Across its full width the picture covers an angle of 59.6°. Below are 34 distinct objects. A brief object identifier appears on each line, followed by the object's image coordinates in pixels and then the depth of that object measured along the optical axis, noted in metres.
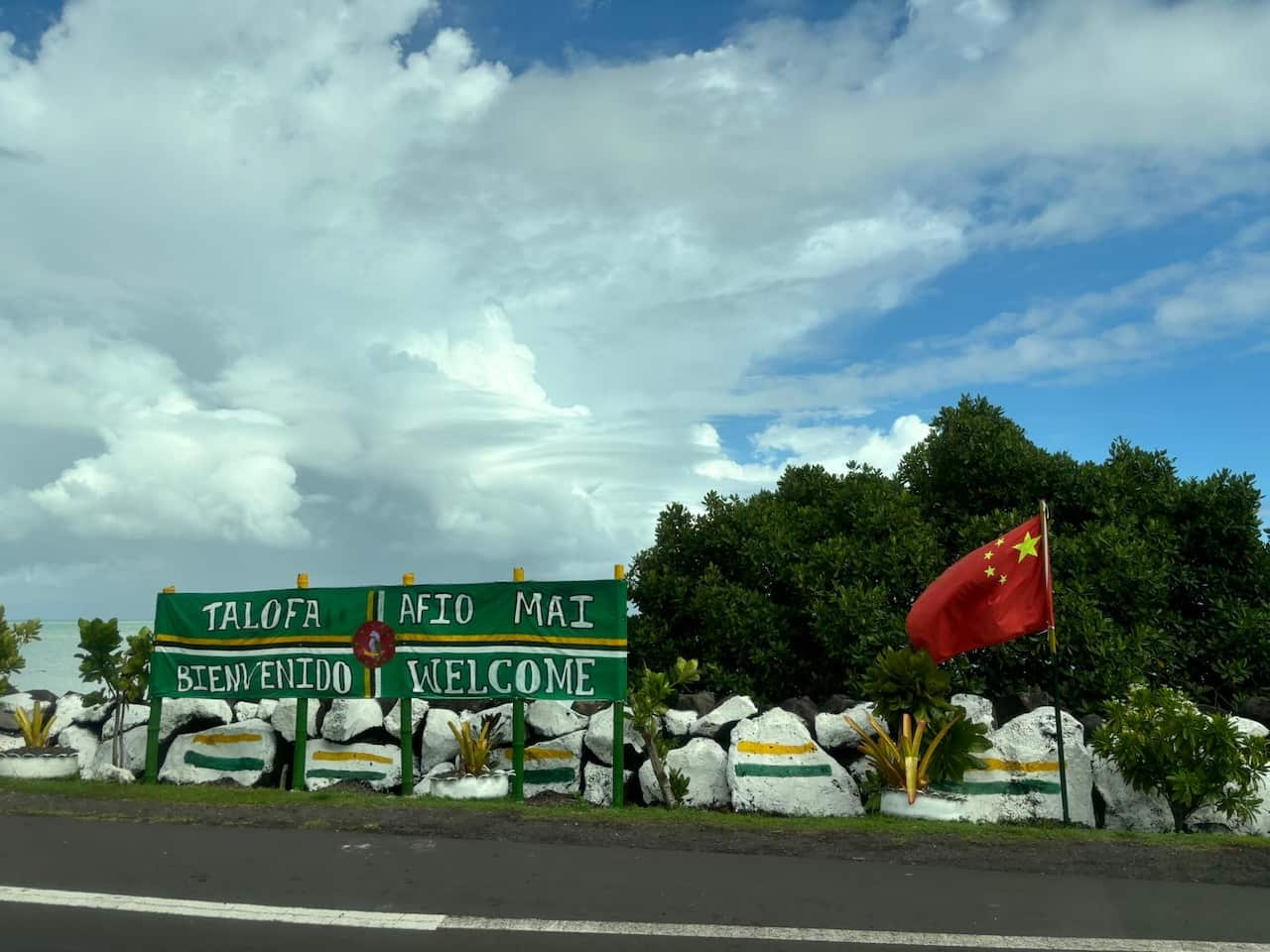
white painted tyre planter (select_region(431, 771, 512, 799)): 11.29
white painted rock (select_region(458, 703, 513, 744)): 12.26
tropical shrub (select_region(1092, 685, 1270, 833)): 9.34
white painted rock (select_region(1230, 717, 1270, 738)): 10.09
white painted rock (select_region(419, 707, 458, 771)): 12.31
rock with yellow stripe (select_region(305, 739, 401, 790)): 12.23
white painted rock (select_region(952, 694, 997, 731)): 10.94
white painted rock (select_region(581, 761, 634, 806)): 11.18
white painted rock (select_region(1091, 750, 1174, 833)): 9.95
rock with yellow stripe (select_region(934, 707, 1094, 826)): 10.01
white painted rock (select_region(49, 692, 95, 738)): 13.79
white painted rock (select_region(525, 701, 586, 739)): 12.06
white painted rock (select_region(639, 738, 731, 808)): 10.97
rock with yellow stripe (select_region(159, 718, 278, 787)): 12.55
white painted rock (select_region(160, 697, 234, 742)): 13.16
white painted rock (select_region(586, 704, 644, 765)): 11.35
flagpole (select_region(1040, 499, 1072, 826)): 9.49
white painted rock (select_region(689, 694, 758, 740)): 11.60
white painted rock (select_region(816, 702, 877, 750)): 11.12
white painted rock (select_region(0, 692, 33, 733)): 14.62
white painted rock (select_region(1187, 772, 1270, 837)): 9.70
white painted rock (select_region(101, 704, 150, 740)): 13.58
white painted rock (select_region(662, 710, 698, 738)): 11.89
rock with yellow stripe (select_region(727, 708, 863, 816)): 10.42
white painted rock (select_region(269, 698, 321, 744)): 12.84
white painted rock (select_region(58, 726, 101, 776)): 13.54
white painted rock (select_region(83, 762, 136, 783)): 12.56
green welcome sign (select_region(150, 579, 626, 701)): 11.15
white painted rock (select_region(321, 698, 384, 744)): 12.38
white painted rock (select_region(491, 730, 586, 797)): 11.59
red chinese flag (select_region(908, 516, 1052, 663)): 10.11
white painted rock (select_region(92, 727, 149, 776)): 13.25
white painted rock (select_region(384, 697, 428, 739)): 12.52
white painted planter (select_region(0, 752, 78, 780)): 12.69
